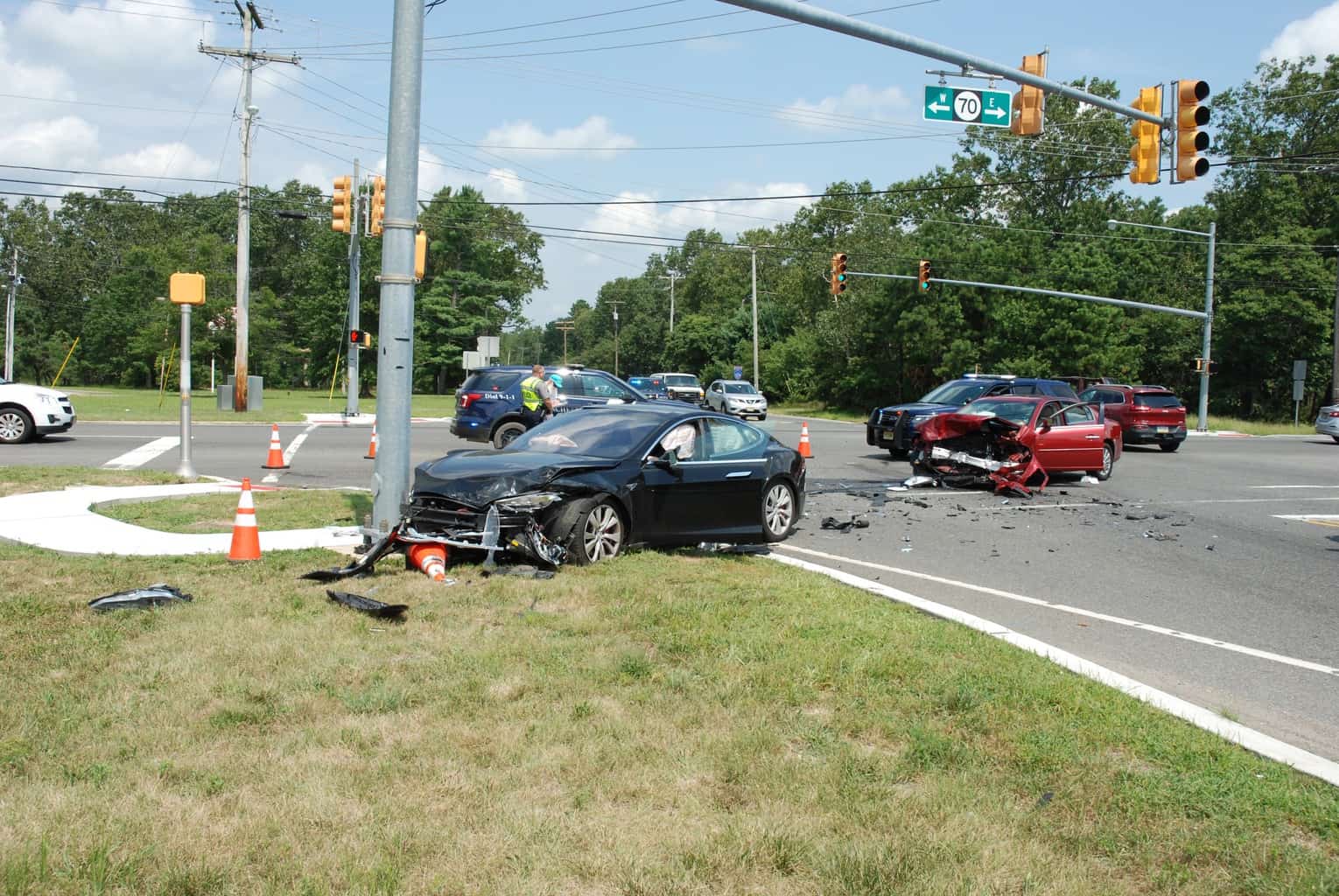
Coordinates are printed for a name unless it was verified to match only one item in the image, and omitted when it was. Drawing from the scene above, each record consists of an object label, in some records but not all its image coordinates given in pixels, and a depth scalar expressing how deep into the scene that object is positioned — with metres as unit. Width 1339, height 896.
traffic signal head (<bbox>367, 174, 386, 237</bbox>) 27.22
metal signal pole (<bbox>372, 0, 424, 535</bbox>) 10.12
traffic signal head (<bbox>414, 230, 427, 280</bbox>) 11.74
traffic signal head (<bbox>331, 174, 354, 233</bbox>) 28.75
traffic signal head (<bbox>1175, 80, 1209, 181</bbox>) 15.49
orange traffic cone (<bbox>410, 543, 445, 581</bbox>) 8.36
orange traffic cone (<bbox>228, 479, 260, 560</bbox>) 9.12
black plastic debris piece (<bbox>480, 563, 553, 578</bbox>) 8.52
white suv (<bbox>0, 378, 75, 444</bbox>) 20.69
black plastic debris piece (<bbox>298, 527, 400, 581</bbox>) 8.24
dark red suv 28.86
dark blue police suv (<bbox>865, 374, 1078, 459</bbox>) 22.34
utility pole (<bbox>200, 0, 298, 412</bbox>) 35.47
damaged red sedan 17.23
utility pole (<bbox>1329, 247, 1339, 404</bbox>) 44.97
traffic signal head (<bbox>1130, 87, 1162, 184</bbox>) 16.20
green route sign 15.00
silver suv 45.09
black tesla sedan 8.88
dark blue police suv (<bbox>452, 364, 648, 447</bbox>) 20.61
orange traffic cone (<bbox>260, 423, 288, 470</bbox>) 17.50
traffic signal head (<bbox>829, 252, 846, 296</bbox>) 36.62
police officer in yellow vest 19.34
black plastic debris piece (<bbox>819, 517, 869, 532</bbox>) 13.01
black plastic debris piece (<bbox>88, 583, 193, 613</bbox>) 7.25
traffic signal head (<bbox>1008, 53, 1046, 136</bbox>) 15.27
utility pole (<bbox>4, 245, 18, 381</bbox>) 56.57
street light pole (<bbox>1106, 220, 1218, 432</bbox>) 43.97
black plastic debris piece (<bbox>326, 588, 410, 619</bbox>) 7.02
